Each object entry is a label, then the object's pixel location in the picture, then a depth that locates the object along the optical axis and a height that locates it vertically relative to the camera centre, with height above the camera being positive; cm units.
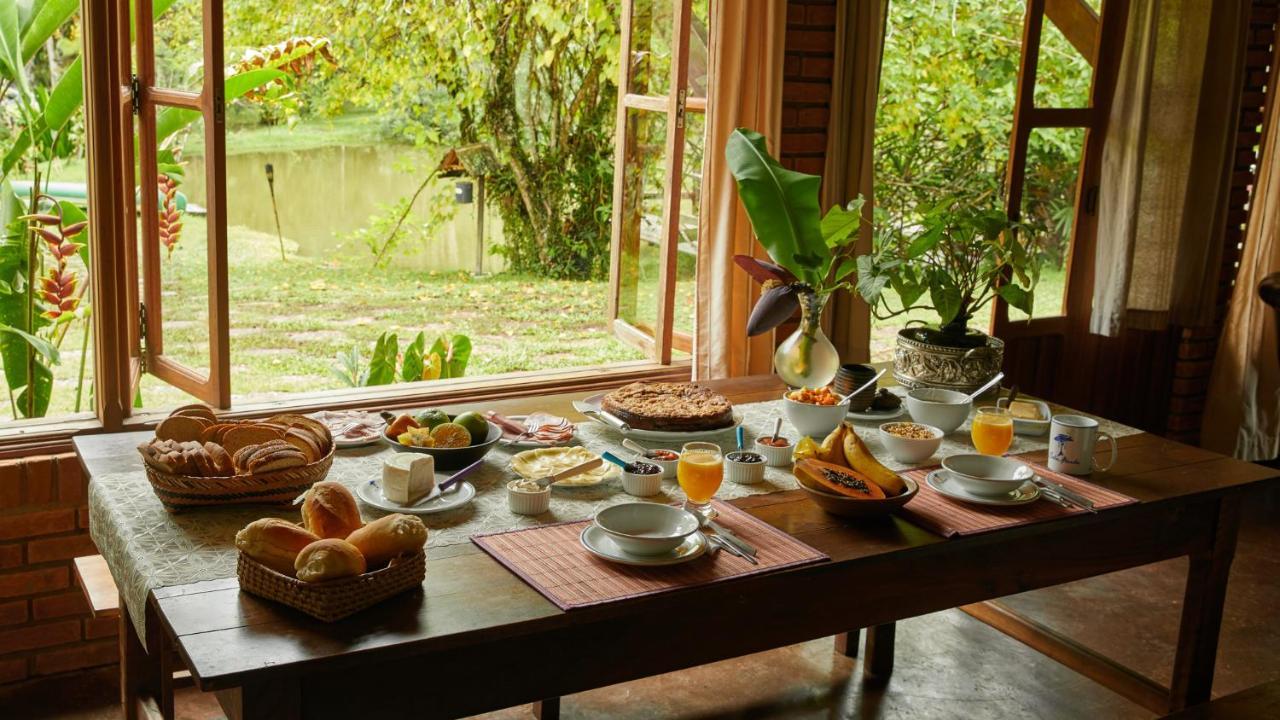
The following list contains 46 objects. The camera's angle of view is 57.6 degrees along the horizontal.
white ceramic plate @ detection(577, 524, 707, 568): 164 -55
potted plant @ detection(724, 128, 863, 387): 252 -18
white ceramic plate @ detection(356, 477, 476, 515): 182 -55
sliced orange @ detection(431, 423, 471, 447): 203 -49
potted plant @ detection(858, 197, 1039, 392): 262 -25
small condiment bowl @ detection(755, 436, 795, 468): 216 -53
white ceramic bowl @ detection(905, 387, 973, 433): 237 -48
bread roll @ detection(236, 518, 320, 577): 146 -50
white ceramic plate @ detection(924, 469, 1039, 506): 197 -53
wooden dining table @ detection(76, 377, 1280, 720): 139 -62
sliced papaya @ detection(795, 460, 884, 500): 188 -50
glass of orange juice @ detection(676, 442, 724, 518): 187 -49
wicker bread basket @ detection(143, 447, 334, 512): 175 -52
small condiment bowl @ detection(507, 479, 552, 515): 185 -54
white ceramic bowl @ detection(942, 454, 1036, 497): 197 -51
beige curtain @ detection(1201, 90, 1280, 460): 423 -62
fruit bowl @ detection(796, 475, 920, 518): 185 -52
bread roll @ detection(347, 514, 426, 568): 150 -49
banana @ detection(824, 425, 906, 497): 191 -49
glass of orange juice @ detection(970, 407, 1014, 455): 219 -47
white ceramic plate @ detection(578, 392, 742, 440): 222 -52
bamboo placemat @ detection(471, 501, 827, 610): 156 -56
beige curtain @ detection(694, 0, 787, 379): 330 -3
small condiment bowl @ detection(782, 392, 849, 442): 229 -48
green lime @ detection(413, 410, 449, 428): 212 -48
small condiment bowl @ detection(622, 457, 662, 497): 195 -53
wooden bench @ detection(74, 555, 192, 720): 204 -93
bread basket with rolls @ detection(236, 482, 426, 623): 142 -52
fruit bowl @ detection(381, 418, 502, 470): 201 -52
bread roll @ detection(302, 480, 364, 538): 157 -49
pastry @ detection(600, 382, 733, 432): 224 -48
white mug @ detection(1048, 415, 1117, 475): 214 -48
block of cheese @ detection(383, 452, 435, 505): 183 -51
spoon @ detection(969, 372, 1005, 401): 243 -44
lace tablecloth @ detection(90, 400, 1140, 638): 160 -56
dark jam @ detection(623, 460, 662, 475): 196 -51
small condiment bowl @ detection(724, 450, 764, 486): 205 -53
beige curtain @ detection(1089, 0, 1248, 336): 402 +9
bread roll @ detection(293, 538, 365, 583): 141 -50
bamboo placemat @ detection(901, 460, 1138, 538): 187 -55
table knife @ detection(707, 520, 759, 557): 171 -55
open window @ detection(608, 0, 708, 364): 346 -3
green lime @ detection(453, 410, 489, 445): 208 -48
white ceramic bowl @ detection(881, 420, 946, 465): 218 -51
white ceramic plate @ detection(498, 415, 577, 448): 217 -53
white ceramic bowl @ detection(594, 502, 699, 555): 166 -52
